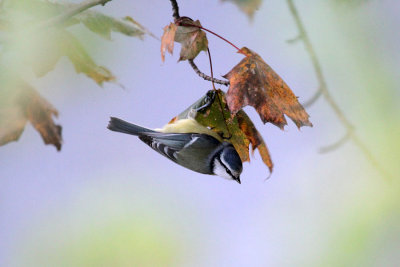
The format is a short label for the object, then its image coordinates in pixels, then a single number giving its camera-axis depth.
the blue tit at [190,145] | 4.43
